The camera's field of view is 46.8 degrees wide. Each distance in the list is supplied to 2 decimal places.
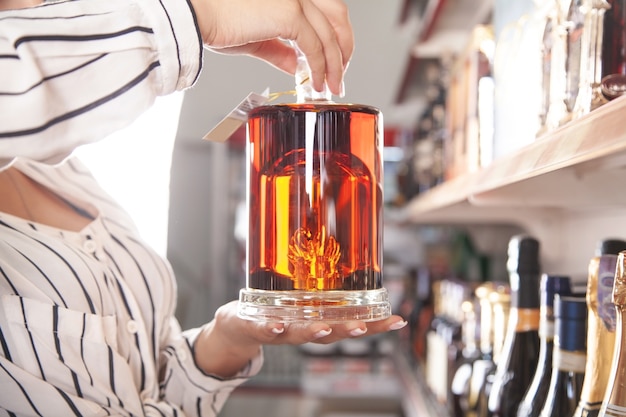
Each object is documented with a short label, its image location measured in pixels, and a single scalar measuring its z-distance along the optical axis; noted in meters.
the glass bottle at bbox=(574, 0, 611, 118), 0.65
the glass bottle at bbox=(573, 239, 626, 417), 0.61
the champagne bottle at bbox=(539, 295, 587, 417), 0.71
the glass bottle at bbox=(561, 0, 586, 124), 0.73
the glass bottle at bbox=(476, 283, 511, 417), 1.06
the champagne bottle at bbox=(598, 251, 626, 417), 0.55
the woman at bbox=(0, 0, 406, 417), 0.50
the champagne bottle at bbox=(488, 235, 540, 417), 0.87
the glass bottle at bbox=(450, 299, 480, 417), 1.26
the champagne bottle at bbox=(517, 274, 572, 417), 0.78
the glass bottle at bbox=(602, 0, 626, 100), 0.64
